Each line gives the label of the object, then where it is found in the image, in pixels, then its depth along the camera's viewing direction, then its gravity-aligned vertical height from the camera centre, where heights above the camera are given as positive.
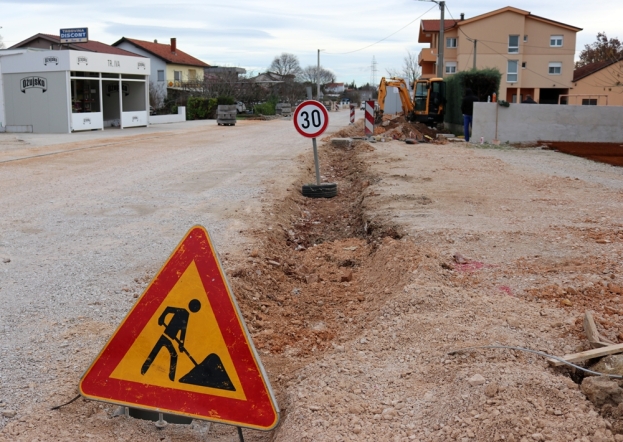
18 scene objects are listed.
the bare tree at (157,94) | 58.50 +1.48
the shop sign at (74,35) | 37.81 +4.12
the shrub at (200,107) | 57.31 +0.32
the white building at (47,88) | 33.50 +0.99
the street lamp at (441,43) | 34.03 +3.63
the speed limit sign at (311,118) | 12.26 -0.10
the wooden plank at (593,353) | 3.88 -1.36
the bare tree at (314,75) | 110.07 +6.61
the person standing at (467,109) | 26.06 +0.27
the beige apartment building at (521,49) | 59.28 +5.88
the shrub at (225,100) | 56.72 +0.93
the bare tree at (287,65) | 108.44 +7.59
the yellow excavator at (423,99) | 32.97 +0.78
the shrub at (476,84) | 29.34 +1.37
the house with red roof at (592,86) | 52.22 +2.75
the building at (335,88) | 140.10 +5.72
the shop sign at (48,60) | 33.47 +2.37
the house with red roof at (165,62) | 71.62 +5.20
